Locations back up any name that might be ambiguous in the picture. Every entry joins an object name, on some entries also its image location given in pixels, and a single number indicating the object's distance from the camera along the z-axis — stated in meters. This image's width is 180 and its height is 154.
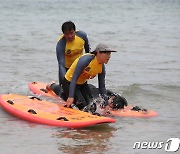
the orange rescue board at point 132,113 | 16.11
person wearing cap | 14.53
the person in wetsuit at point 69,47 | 16.52
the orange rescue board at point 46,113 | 14.32
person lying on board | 15.73
